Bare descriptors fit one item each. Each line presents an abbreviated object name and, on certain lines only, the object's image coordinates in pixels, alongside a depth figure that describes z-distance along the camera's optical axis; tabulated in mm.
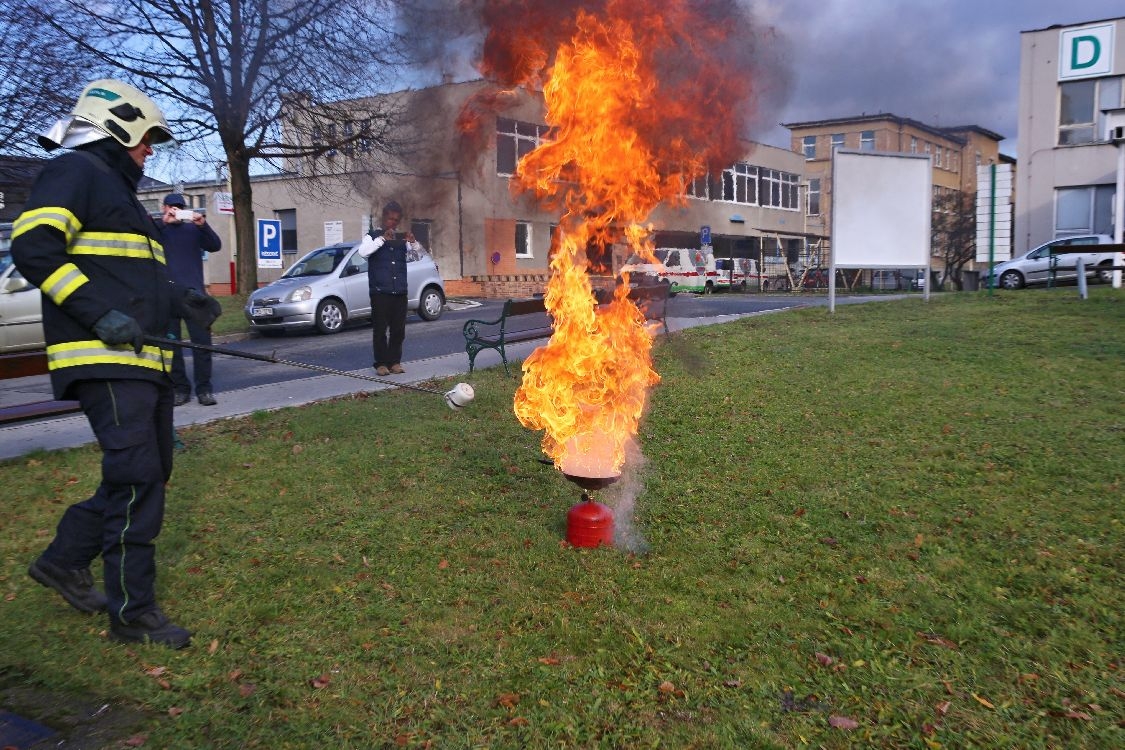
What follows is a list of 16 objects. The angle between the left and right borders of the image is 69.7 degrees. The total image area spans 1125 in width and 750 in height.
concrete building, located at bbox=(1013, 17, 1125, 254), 29438
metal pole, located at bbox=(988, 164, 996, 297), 18156
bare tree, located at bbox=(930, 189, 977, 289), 48253
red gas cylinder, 4750
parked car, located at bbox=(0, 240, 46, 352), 12469
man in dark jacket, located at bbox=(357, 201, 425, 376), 9578
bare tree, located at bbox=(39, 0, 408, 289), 11641
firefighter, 3420
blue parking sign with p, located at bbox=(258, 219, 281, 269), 20906
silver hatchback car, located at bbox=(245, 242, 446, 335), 16062
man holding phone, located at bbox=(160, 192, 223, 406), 7684
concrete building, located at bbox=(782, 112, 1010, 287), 49656
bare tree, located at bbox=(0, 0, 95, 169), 16188
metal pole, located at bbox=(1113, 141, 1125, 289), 17656
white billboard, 15141
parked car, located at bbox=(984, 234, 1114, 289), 24547
